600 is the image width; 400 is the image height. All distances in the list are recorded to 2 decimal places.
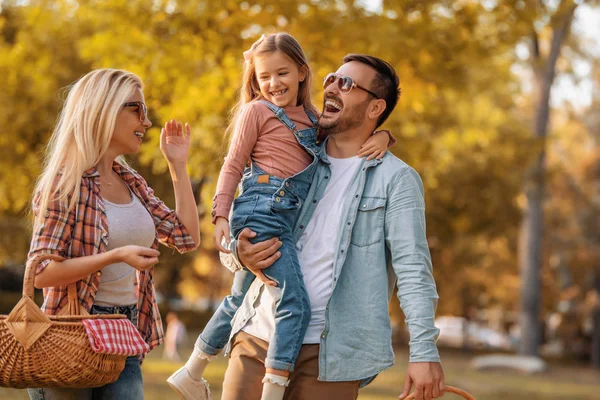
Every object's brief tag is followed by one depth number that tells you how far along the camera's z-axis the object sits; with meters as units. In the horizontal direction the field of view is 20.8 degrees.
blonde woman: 6.49
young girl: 6.85
